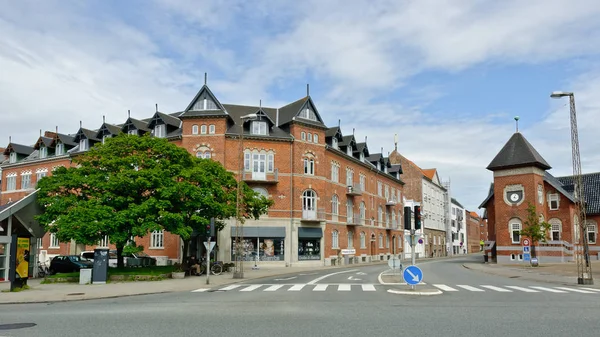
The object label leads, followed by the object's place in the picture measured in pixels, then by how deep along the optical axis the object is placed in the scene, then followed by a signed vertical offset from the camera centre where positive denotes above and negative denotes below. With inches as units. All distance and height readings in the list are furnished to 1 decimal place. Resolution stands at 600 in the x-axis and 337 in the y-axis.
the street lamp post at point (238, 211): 1117.7 +49.0
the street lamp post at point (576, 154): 927.0 +143.1
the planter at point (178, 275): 1088.2 -91.6
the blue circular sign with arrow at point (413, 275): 696.4 -61.3
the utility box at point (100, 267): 936.9 -63.7
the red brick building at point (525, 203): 1852.9 +102.7
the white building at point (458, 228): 3760.6 +21.3
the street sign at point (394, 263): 850.5 -54.2
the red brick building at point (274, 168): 1637.6 +226.7
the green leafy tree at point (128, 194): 1015.6 +83.2
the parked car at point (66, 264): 1291.8 -79.7
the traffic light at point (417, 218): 697.6 +17.8
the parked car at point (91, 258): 1429.6 -71.4
